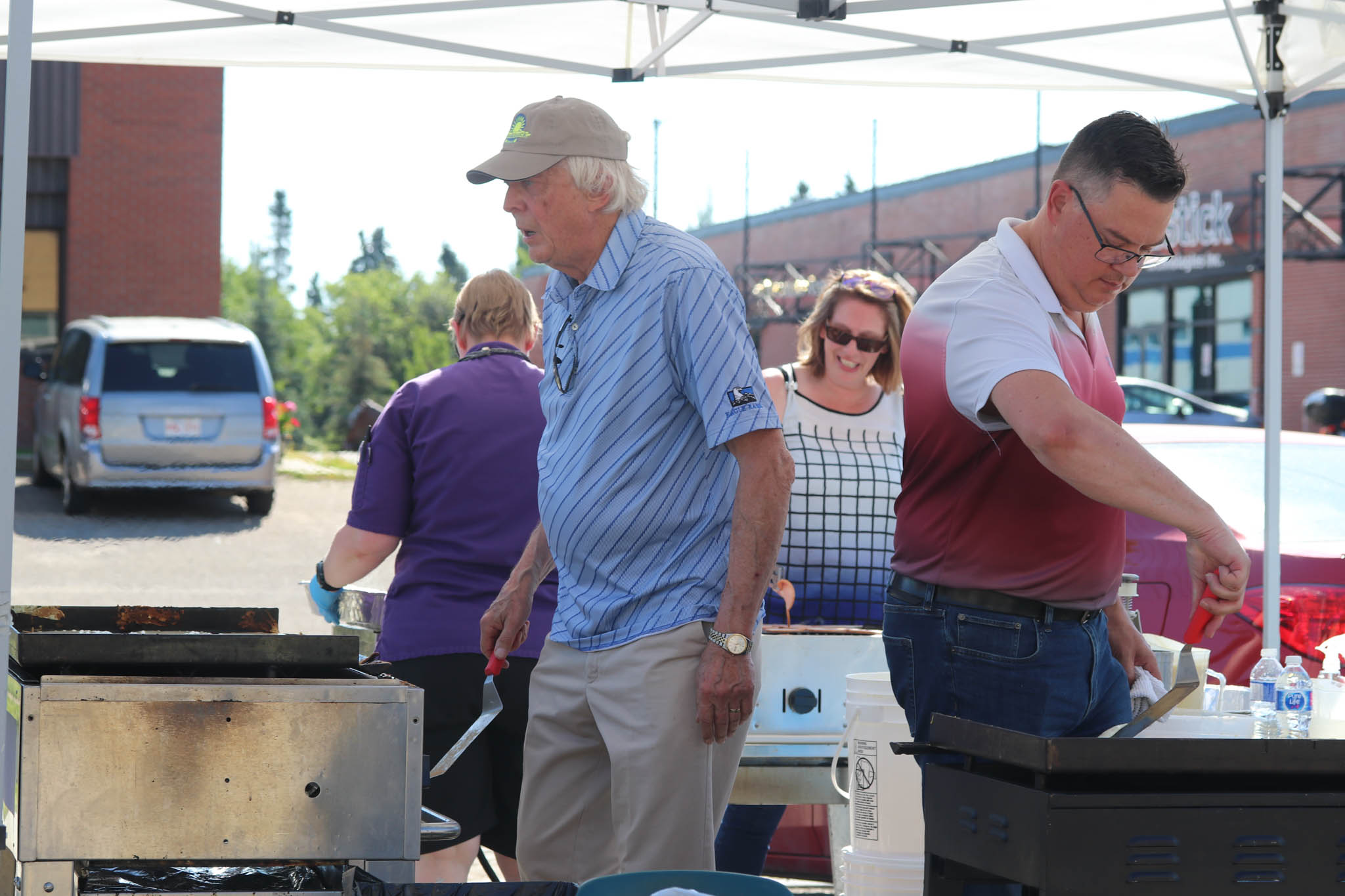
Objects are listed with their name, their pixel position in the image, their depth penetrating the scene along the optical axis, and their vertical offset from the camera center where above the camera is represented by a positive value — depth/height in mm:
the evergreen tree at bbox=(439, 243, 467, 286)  109688 +15354
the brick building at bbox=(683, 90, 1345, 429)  24641 +4200
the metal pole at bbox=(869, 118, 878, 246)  37156 +6731
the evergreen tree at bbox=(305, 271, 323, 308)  121000 +13924
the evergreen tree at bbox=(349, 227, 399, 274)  129500 +18418
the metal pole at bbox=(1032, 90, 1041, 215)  30609 +6441
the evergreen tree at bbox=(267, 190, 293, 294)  131500 +19876
